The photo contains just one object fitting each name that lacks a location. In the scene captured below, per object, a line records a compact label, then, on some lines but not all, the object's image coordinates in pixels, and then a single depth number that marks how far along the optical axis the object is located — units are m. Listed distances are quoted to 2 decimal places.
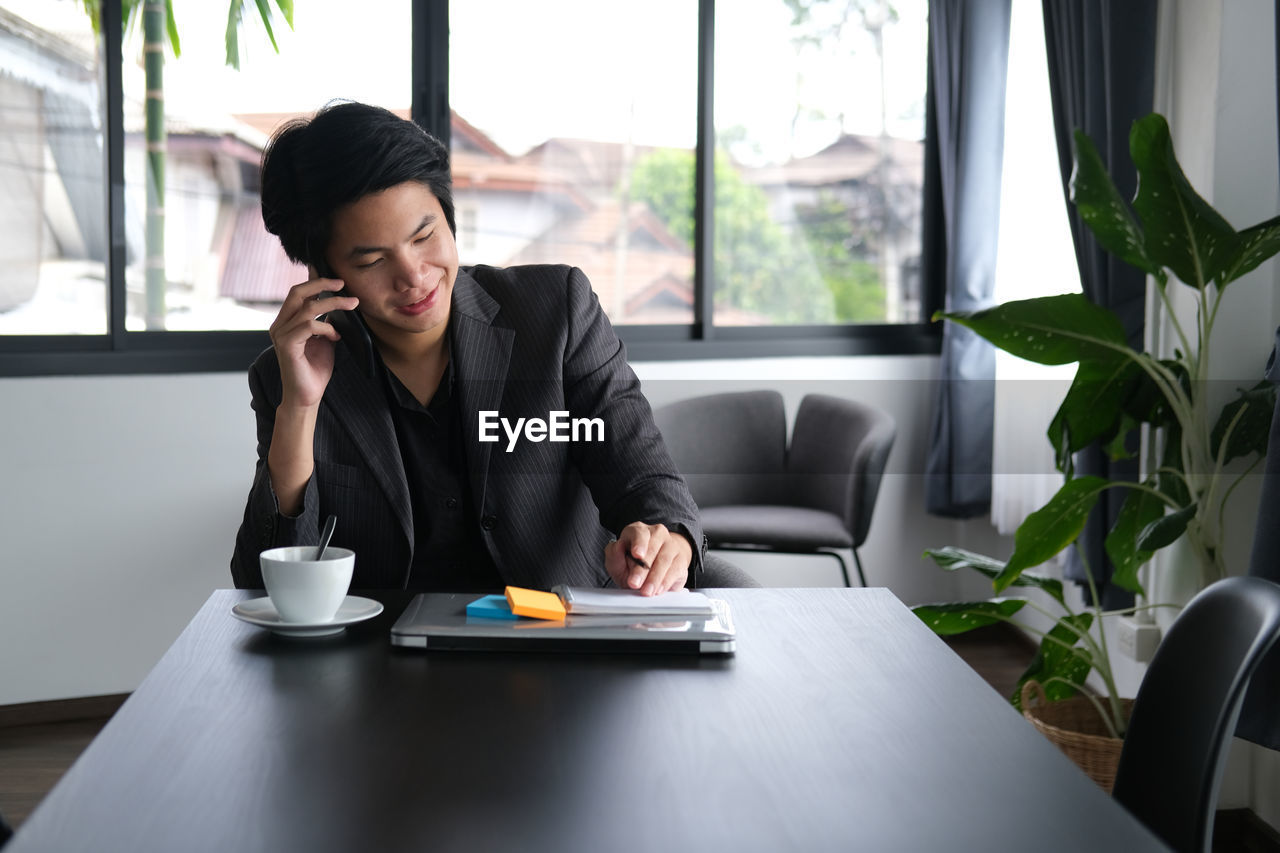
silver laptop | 1.25
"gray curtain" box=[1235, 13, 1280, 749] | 1.96
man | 1.70
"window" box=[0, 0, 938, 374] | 3.29
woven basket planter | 2.39
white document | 1.32
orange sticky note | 1.30
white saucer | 1.29
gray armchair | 3.38
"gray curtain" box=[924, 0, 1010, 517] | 3.77
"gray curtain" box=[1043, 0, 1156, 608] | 2.63
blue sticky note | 1.32
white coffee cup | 1.26
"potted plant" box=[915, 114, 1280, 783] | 2.07
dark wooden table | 0.82
